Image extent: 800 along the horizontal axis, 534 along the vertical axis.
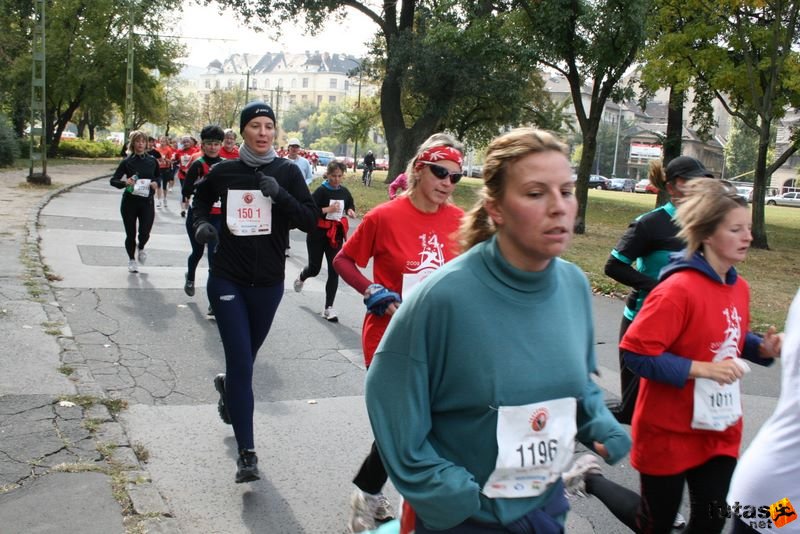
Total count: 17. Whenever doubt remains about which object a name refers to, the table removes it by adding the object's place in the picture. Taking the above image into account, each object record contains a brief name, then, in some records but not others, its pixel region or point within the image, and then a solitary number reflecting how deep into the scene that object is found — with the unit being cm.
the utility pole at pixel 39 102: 2192
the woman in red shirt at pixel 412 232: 418
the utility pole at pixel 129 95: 3555
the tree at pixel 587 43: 1922
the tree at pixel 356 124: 4575
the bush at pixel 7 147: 3206
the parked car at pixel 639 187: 7414
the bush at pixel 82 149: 5075
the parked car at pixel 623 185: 7712
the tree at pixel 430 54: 2659
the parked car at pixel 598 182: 7631
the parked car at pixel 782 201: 7144
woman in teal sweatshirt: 199
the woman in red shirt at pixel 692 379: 311
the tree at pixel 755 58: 1956
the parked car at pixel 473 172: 8805
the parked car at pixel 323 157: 7360
